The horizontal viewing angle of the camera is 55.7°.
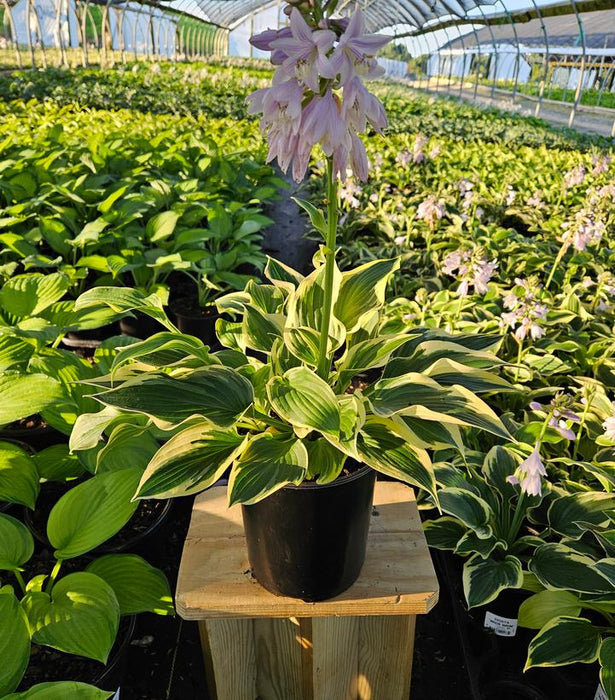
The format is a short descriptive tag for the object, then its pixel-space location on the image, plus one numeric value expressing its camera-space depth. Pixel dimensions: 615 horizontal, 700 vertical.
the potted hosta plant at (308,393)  0.94
